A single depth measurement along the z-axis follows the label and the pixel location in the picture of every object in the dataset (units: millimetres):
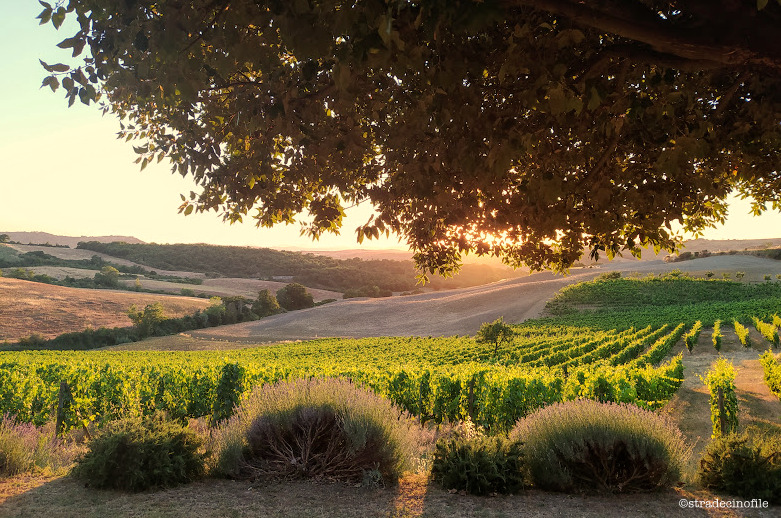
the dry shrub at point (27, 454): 7488
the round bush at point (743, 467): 6102
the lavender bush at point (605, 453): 6418
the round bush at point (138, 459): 6512
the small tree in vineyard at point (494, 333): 35562
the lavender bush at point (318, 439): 6832
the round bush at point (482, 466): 6375
